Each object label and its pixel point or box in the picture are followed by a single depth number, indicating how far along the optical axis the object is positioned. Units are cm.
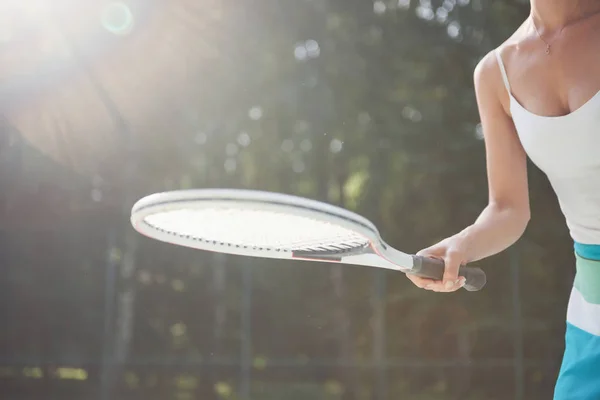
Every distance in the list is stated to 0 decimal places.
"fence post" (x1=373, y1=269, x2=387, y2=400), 437
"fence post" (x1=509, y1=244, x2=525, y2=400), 444
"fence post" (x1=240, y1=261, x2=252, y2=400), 438
